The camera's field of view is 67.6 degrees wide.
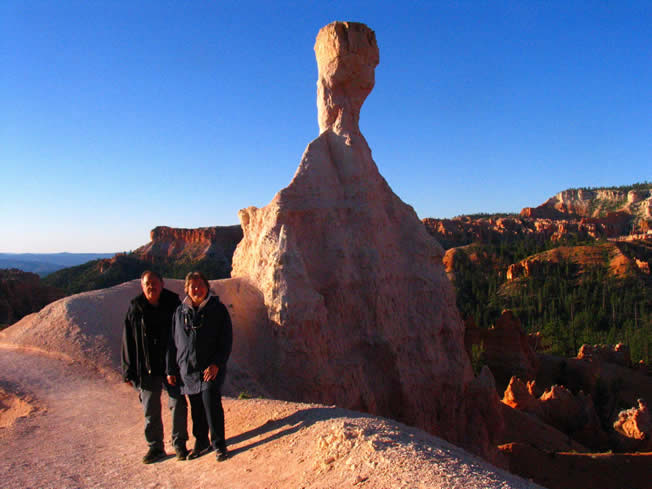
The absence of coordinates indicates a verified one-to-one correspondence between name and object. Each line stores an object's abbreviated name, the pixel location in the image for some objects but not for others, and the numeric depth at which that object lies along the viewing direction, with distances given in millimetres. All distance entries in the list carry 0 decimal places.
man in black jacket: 4879
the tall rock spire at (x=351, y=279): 8531
